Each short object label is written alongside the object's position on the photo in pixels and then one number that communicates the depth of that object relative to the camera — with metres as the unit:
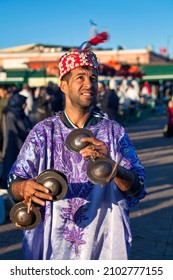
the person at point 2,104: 13.53
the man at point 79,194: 3.28
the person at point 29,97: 19.55
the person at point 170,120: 20.17
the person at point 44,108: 19.88
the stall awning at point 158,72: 50.63
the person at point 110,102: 17.19
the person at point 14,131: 9.99
